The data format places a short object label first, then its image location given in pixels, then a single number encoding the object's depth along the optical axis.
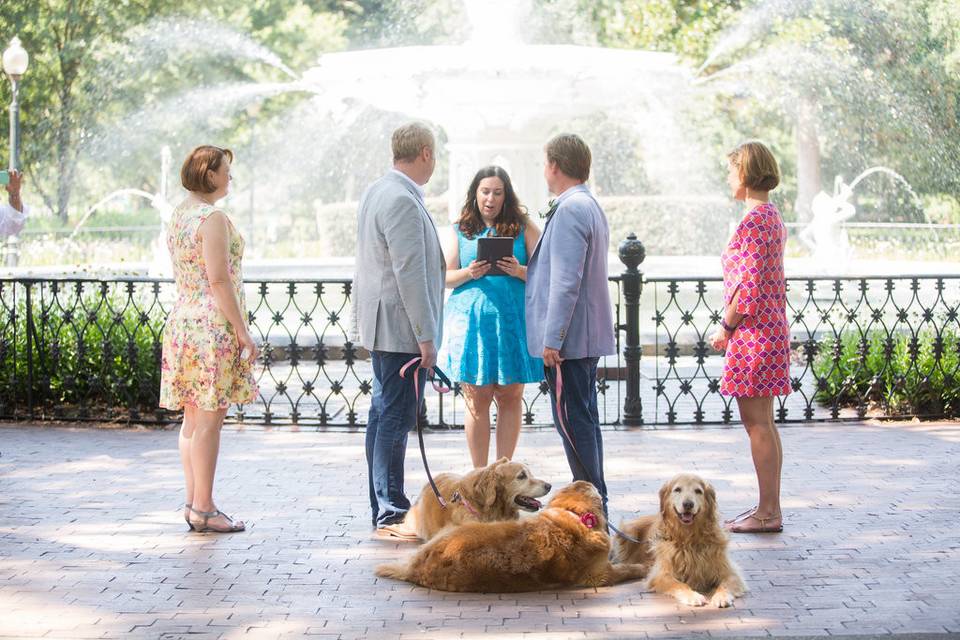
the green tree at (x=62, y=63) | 30.23
